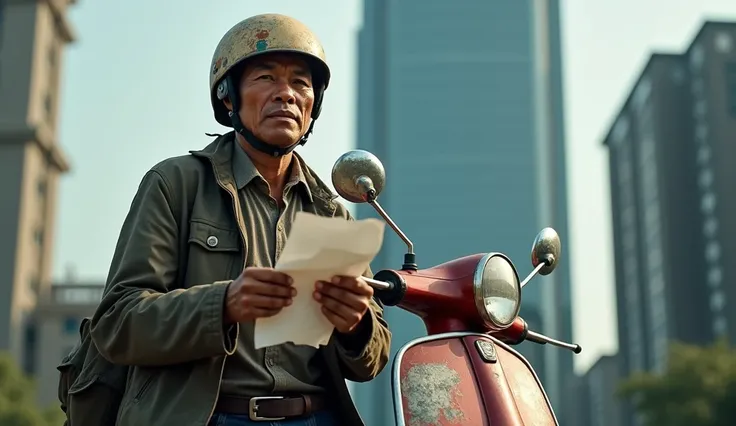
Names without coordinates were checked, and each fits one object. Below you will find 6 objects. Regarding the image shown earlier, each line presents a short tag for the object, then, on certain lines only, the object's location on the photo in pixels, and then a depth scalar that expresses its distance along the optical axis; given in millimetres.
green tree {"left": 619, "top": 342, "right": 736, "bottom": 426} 21172
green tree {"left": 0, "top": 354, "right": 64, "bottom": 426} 23438
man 1804
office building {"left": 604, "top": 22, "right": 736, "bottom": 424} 44781
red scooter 1999
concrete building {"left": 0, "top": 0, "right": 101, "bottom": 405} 40344
